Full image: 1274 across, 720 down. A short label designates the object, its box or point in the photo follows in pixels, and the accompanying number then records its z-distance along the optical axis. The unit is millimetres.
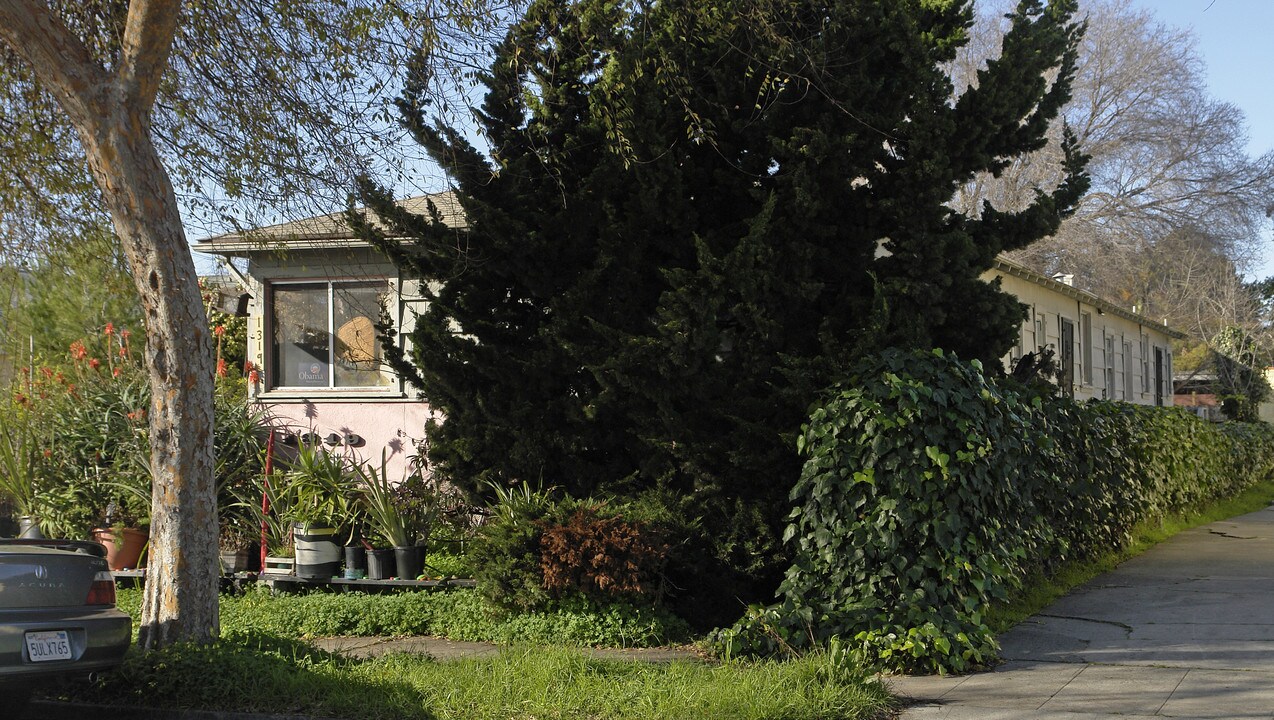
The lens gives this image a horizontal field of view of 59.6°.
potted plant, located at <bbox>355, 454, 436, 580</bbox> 10133
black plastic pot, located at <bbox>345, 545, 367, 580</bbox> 10367
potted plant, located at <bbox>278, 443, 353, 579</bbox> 10461
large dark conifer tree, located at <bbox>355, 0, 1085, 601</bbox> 8430
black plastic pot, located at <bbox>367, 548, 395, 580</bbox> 10195
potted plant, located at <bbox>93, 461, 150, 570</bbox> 11531
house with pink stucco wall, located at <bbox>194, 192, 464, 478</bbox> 12648
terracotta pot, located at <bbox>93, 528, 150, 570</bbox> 11523
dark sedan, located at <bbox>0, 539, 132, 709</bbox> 6227
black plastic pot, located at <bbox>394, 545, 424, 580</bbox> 10094
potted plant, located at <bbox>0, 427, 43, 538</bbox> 11891
